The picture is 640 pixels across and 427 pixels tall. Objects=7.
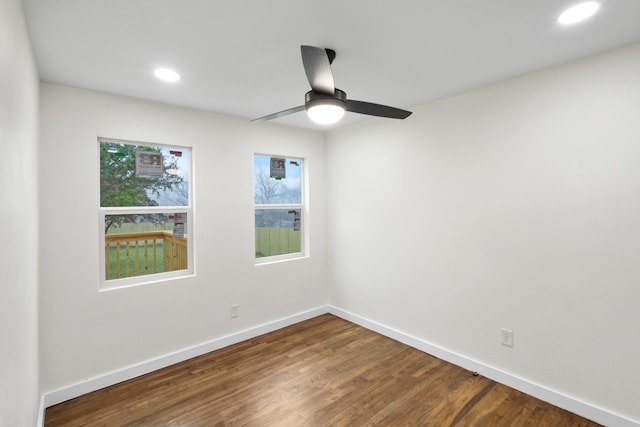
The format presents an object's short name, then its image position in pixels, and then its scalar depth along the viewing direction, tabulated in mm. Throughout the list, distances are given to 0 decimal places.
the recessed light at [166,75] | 2205
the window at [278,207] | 3717
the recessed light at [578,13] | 1542
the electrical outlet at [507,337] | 2555
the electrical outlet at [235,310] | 3368
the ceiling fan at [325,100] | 1560
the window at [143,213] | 2734
